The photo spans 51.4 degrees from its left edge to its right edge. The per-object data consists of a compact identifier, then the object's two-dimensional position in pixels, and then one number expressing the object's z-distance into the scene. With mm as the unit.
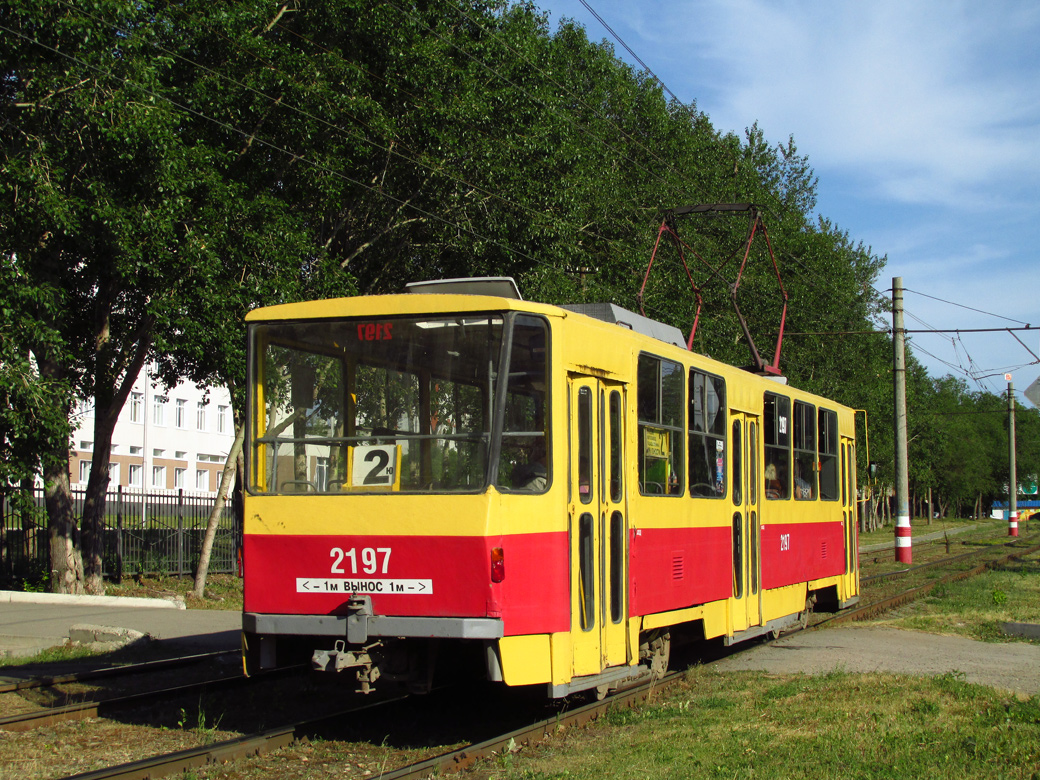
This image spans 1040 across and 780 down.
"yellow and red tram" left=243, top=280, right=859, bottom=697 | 7227
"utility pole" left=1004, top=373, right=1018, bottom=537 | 55669
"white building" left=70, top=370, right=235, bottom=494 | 52094
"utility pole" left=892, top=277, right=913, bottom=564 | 27781
